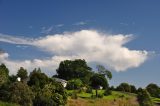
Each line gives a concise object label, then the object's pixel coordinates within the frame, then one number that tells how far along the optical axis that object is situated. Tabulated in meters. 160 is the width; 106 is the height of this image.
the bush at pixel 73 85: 73.39
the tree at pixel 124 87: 87.63
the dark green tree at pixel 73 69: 99.25
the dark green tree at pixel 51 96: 39.85
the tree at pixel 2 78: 47.16
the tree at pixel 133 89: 88.32
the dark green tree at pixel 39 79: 52.42
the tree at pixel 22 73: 69.94
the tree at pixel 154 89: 84.51
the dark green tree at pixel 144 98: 51.00
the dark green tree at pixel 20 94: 35.72
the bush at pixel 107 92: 67.24
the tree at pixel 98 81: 73.17
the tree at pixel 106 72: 70.43
